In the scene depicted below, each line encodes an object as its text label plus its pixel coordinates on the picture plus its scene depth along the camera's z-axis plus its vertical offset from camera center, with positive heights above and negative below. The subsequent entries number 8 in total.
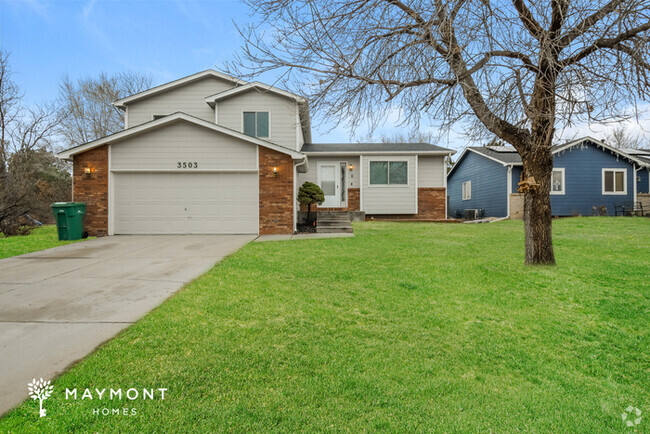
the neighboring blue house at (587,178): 17.86 +1.75
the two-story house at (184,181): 10.72 +1.08
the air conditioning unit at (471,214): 20.31 -0.20
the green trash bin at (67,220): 9.81 -0.18
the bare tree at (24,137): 19.34 +4.90
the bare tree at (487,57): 4.59 +2.36
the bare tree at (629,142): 33.05 +6.96
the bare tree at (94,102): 22.83 +7.82
